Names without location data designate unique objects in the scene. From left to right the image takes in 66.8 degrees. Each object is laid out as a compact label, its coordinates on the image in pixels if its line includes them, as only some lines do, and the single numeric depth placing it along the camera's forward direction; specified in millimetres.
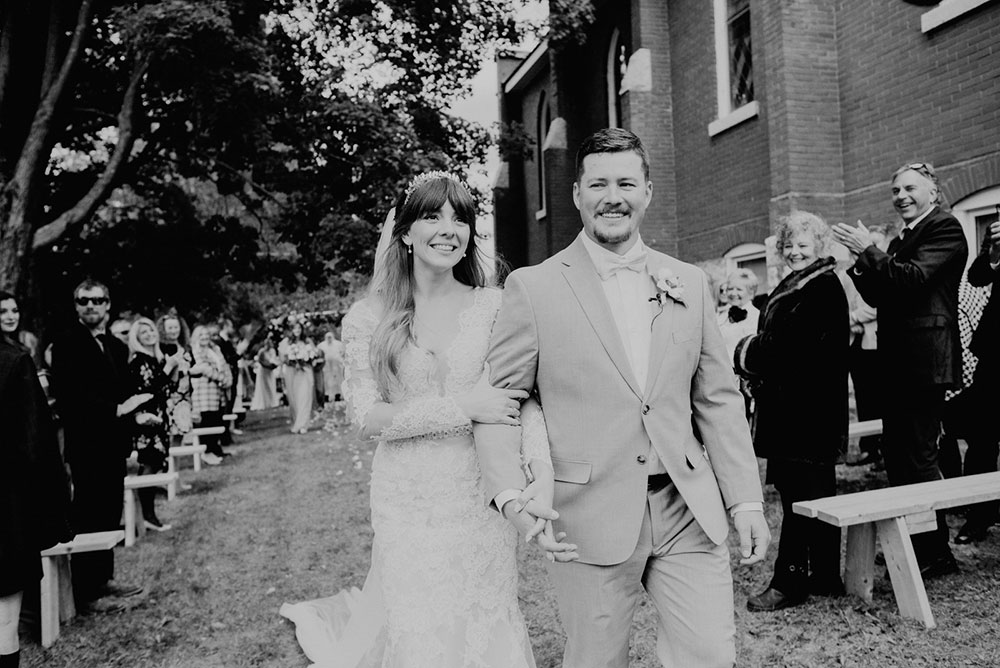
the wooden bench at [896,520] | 4281
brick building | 8391
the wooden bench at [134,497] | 7645
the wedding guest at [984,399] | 5430
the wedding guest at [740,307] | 6895
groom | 2506
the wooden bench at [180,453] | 9992
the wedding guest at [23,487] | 3684
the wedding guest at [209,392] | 12820
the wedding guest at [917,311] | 4520
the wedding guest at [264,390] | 24391
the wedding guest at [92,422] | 5766
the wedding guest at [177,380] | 9984
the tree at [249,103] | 11648
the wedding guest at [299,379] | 16641
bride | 3051
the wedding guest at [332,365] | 21578
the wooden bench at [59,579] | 4918
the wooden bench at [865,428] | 7004
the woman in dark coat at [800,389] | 4363
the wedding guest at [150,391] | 7816
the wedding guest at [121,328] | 9609
